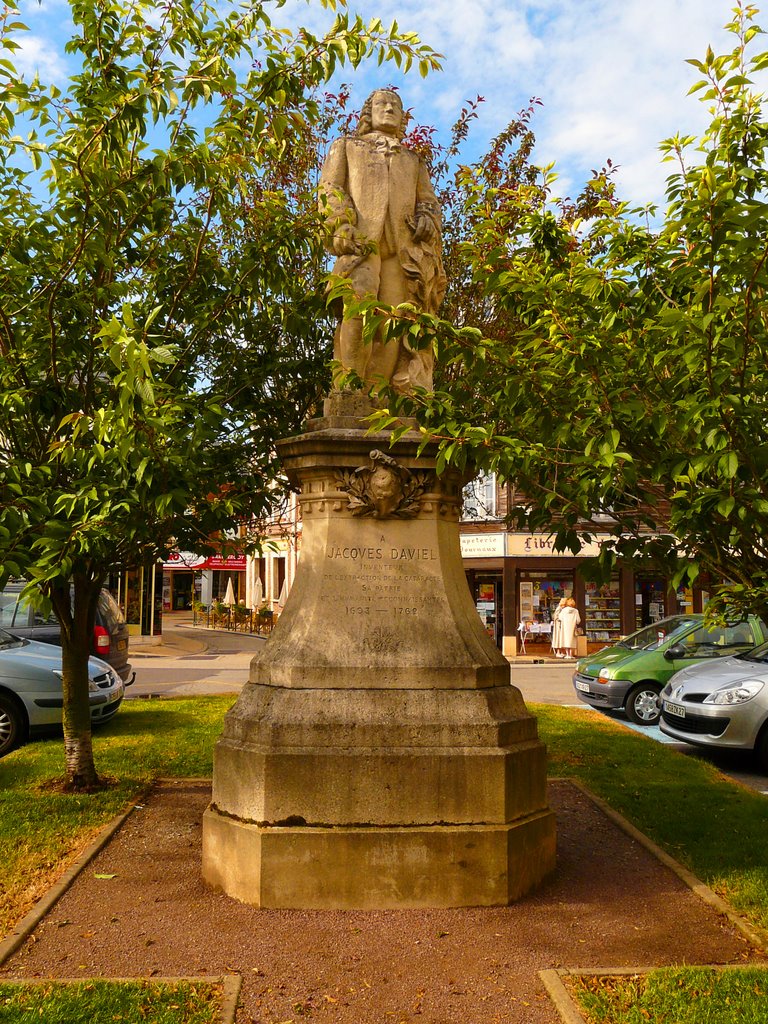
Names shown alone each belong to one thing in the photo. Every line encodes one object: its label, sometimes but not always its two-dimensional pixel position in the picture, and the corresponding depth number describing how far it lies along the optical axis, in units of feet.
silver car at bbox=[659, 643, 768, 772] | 29.96
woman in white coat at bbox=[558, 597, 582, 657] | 78.33
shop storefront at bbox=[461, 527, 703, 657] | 85.15
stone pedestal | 15.25
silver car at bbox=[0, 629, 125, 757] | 31.71
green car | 40.60
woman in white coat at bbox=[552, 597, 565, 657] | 79.10
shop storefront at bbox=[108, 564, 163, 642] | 96.37
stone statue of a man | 18.79
